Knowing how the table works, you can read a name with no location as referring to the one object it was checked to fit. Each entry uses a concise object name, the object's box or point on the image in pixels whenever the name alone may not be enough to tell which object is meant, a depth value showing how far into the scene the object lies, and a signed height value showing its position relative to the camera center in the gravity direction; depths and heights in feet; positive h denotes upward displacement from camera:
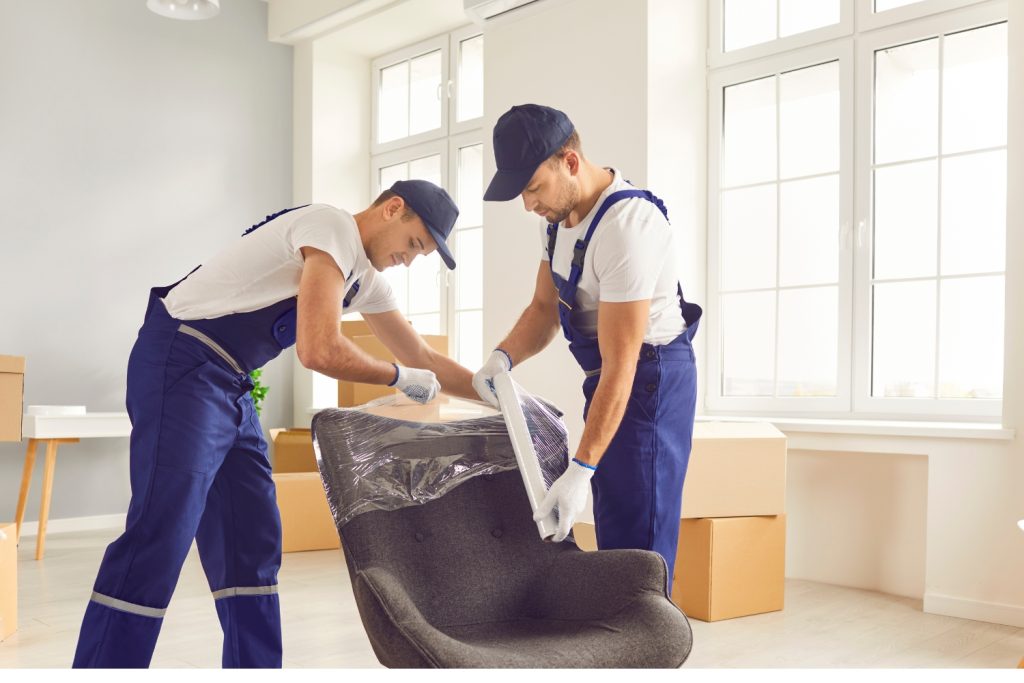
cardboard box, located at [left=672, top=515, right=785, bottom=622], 9.82 -2.50
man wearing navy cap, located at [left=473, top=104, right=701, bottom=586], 5.62 +0.03
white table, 13.70 -1.58
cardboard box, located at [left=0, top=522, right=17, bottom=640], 9.04 -2.50
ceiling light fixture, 13.51 +4.54
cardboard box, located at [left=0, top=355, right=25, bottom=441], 12.39 -0.93
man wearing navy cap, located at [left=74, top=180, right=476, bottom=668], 6.01 -0.43
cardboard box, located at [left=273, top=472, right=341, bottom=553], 13.84 -2.74
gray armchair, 4.92 -1.35
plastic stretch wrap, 5.77 -0.79
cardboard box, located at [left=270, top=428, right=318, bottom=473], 15.80 -2.12
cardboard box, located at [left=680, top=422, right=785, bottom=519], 9.87 -1.51
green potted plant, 16.89 -1.15
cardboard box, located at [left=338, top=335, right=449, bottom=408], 14.42 -0.91
